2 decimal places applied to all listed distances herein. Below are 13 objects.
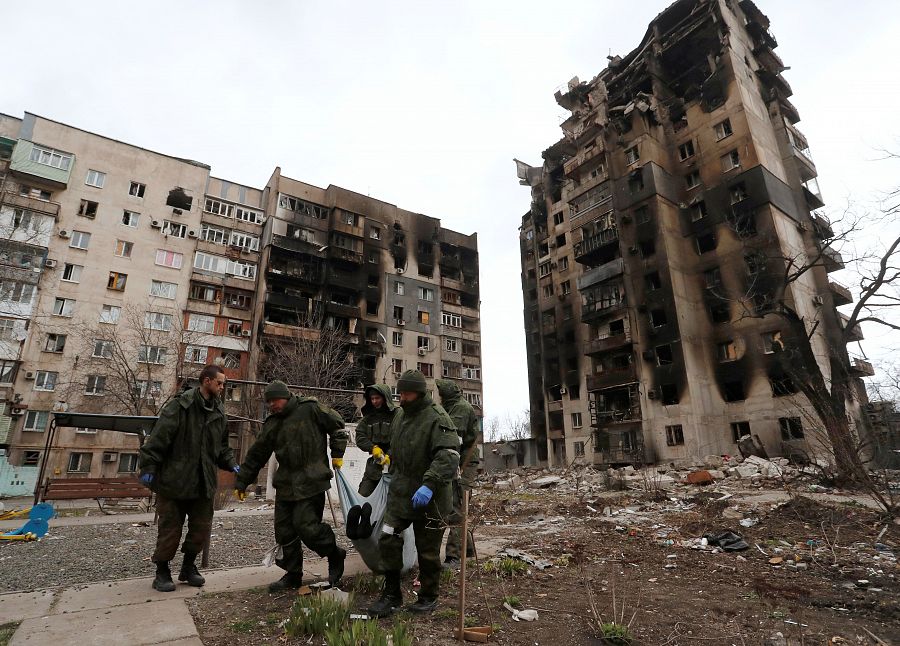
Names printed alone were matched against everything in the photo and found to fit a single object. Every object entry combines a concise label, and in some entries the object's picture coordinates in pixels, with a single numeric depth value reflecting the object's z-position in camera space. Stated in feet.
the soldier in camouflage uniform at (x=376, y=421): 18.66
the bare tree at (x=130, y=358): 86.28
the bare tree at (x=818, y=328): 35.06
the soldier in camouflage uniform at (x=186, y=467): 14.23
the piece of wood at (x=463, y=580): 10.19
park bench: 34.61
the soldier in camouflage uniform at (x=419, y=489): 12.33
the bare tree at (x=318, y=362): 86.70
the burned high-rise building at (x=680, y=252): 90.63
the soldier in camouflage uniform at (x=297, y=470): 14.02
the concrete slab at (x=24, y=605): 11.21
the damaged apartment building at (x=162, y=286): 86.28
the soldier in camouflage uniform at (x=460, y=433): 18.35
